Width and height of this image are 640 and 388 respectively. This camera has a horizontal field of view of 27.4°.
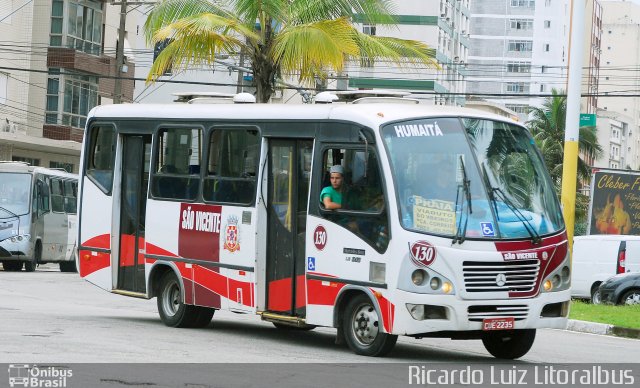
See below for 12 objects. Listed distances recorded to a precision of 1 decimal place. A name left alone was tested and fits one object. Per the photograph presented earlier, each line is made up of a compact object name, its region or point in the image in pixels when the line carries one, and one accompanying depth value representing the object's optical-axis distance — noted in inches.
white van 1186.0
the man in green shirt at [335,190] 561.3
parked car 1048.2
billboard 1549.0
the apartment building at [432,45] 3454.7
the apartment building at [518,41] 5802.2
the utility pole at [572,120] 906.7
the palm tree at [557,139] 3009.4
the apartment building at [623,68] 7113.7
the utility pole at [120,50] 1654.3
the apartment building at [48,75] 2015.3
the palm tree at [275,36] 1006.4
